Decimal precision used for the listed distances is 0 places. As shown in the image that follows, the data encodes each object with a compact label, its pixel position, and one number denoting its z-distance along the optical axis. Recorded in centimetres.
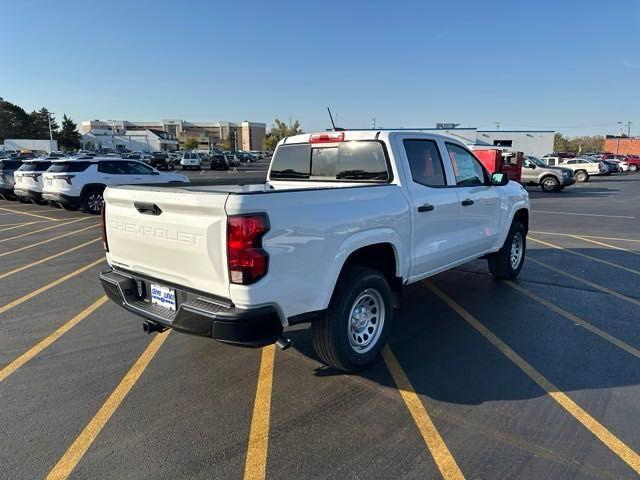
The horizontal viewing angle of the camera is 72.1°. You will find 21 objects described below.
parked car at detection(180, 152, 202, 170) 4903
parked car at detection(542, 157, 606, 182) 3109
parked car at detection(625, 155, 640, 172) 4649
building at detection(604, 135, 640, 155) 8352
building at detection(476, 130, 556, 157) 5016
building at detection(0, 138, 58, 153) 7362
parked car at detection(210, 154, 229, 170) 4978
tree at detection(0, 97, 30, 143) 9956
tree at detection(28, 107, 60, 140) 10519
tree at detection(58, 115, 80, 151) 10319
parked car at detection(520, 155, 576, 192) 2275
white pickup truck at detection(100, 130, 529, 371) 279
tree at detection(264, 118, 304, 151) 9131
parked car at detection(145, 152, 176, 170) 4894
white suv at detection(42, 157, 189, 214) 1297
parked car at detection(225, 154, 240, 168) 5359
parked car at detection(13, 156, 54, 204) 1503
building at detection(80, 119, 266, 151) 16450
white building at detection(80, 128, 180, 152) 10269
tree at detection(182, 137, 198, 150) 12206
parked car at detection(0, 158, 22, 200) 1748
